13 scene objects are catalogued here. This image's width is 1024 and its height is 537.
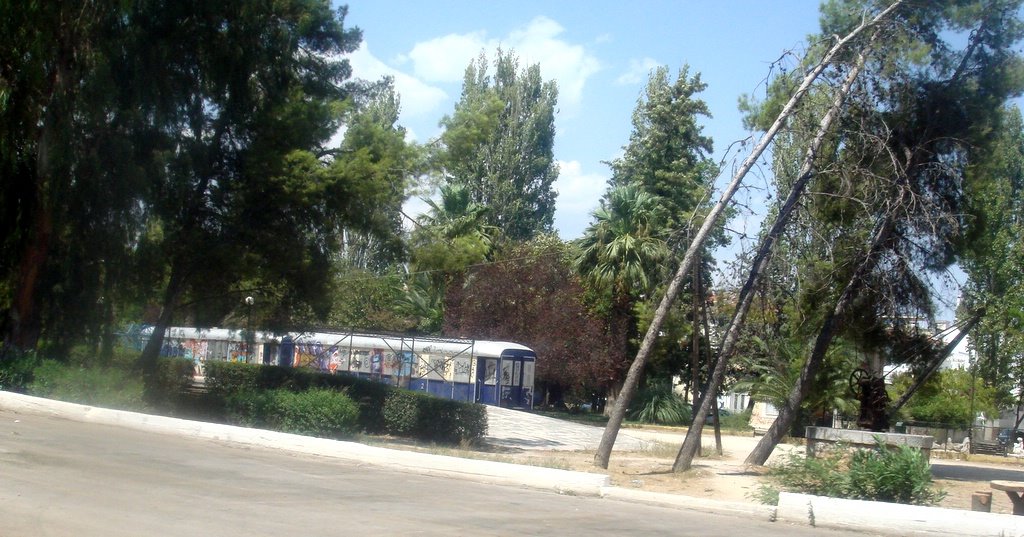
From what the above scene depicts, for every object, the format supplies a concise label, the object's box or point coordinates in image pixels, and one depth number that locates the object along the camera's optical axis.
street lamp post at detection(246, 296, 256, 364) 23.72
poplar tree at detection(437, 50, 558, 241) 54.84
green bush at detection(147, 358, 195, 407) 21.12
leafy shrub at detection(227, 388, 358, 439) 18.03
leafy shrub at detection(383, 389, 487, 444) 21.17
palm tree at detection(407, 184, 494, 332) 46.94
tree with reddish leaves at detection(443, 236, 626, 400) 41.38
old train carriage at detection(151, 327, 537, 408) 37.81
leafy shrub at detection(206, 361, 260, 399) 23.91
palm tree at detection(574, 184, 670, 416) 42.16
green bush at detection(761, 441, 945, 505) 11.48
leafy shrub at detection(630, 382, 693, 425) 41.47
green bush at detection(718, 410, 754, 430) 42.03
